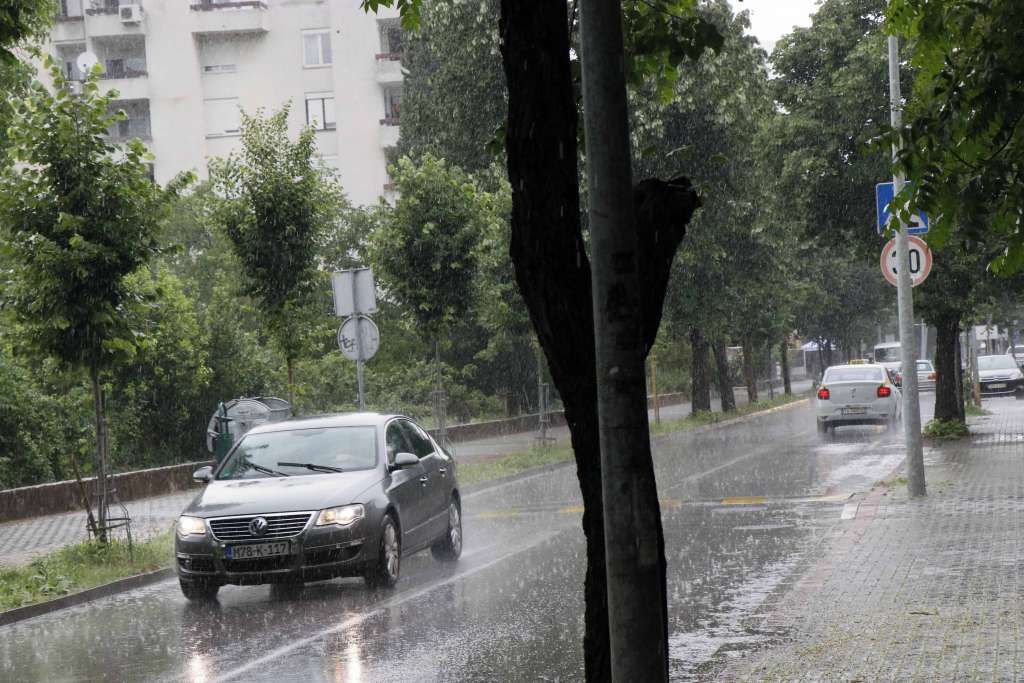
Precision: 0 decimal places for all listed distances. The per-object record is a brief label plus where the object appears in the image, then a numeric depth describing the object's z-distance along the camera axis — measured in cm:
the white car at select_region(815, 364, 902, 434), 3306
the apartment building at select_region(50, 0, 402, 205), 5853
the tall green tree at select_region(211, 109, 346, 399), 2134
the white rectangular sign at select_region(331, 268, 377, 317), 2136
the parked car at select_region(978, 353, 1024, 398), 5369
